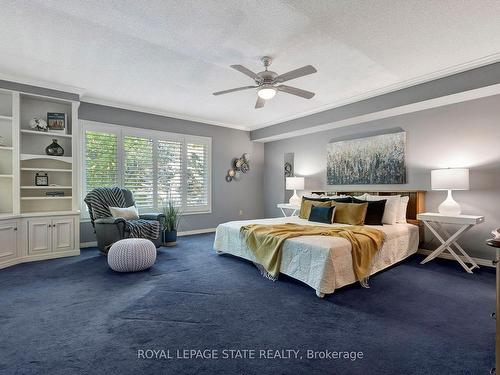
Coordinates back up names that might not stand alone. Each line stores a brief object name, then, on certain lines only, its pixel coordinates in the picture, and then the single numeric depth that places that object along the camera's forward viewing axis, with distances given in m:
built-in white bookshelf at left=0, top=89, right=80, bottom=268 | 3.82
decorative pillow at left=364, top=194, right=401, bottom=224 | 4.08
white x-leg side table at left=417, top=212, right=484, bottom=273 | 3.46
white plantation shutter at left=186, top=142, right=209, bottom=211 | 6.00
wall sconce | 6.64
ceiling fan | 2.78
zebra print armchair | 4.02
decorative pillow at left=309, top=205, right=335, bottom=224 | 4.24
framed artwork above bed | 4.62
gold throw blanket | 2.96
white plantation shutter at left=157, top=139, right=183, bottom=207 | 5.59
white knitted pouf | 3.32
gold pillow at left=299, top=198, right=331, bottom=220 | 4.63
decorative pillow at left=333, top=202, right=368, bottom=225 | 4.06
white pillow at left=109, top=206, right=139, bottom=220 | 4.36
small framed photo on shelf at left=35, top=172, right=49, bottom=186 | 4.18
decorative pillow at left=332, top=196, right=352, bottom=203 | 4.46
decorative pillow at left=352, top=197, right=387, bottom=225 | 4.09
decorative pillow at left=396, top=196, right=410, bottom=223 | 4.20
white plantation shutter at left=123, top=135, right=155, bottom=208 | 5.18
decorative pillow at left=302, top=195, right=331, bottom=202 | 4.73
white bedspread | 2.66
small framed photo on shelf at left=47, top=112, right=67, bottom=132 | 4.25
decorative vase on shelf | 4.23
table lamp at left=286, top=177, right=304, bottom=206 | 5.89
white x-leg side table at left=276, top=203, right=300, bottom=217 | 5.69
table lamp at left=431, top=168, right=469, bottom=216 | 3.51
